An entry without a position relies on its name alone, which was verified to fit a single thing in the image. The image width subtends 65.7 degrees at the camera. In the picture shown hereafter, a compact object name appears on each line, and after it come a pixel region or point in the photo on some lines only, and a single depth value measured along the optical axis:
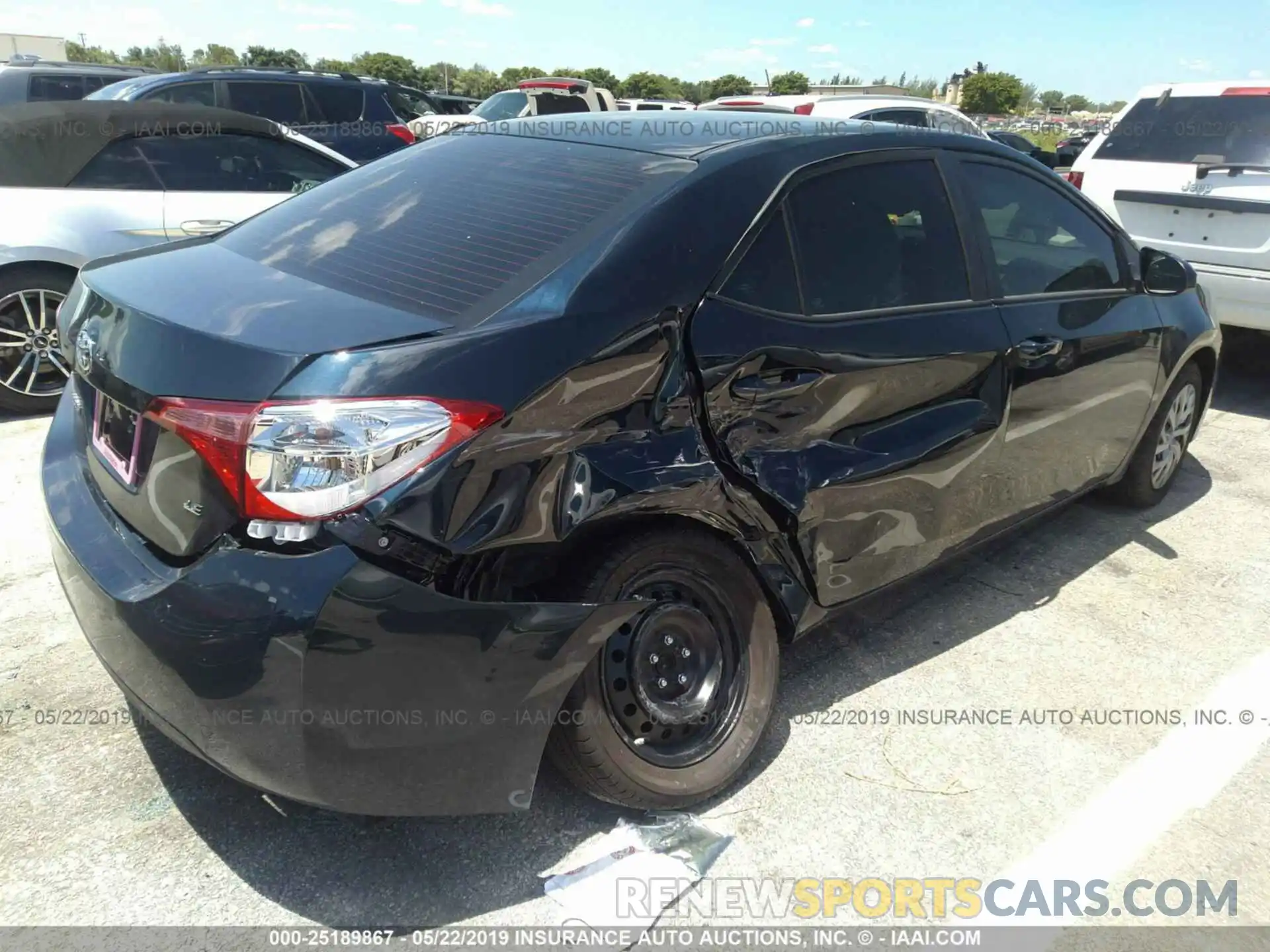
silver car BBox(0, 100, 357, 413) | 5.15
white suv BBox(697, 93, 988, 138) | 9.97
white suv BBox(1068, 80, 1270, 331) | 5.93
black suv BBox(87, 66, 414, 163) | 9.27
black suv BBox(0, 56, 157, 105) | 10.70
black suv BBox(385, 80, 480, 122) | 12.09
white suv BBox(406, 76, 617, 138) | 17.17
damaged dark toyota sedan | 1.92
